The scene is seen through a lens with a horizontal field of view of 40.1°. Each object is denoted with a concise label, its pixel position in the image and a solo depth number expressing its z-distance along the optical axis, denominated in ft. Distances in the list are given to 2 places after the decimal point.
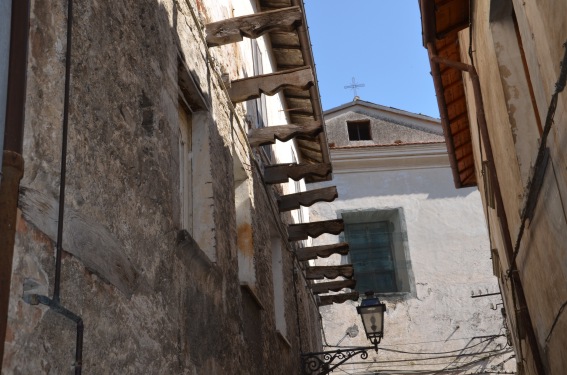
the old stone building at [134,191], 8.64
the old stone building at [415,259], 53.16
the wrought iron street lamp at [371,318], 32.63
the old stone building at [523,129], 13.80
